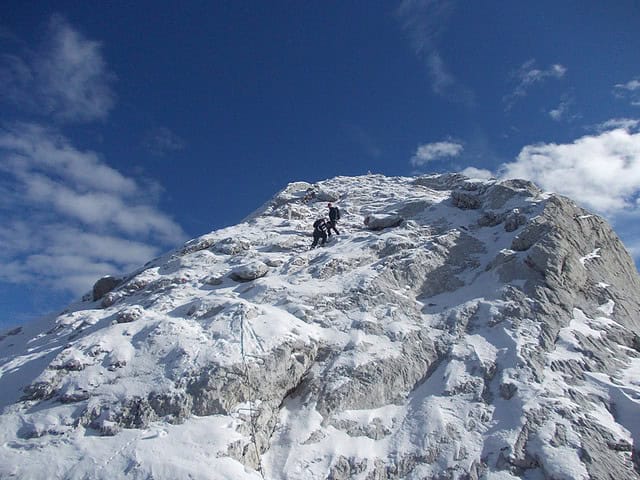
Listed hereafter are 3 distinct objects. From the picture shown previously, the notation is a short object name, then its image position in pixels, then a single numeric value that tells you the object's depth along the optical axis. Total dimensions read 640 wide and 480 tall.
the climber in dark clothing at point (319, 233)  25.80
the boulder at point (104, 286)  26.84
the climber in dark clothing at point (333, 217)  26.68
